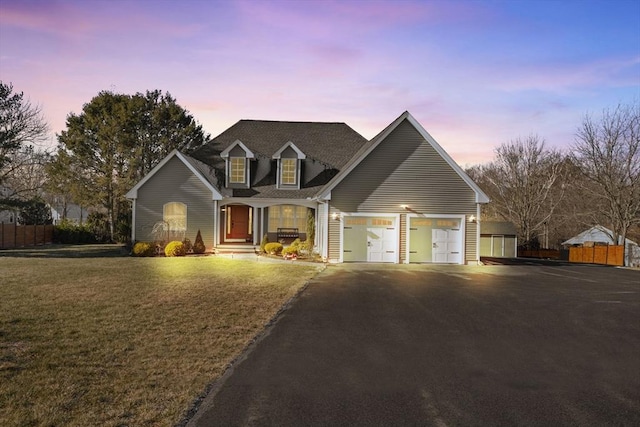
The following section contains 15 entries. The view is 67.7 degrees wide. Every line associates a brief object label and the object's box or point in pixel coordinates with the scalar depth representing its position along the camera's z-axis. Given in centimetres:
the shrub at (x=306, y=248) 2350
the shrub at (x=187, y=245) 2431
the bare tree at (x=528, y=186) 4803
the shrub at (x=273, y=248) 2328
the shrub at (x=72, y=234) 3678
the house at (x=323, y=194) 2239
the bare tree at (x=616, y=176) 3531
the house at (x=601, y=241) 2881
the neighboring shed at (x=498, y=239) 4234
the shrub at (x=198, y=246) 2470
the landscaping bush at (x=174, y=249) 2355
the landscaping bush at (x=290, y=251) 2223
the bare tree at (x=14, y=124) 3017
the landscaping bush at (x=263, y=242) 2434
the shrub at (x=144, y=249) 2384
